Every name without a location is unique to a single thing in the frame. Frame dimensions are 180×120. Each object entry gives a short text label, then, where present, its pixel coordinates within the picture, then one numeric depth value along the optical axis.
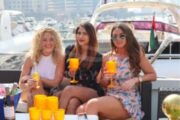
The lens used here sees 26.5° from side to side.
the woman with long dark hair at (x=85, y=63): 3.22
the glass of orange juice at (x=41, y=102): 2.16
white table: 2.33
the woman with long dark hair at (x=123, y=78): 3.02
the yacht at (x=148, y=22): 4.41
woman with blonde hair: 3.38
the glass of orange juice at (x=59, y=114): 2.13
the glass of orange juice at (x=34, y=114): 2.12
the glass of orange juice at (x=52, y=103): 2.13
